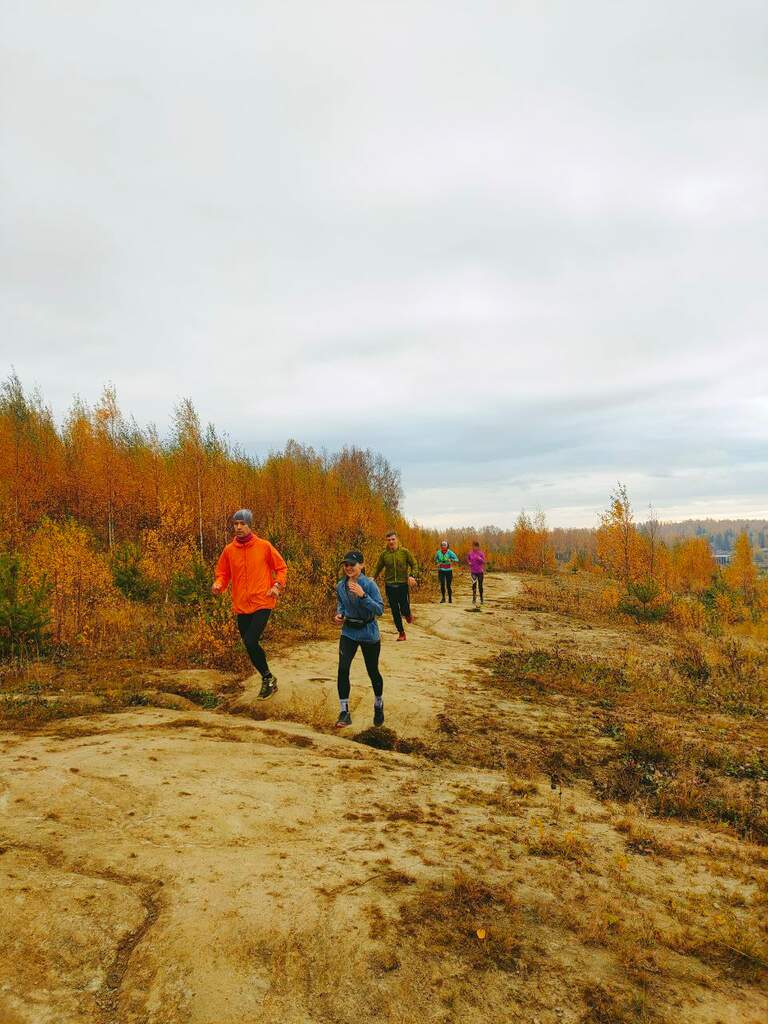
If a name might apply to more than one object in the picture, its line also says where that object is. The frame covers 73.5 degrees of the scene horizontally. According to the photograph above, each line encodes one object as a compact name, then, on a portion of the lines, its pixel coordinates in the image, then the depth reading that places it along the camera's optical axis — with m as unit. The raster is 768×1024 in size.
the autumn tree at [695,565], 42.50
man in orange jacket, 6.30
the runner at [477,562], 15.84
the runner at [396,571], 10.09
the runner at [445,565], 14.33
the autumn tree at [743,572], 36.72
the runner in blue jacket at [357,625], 5.73
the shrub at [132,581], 13.48
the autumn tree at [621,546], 26.41
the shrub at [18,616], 7.79
